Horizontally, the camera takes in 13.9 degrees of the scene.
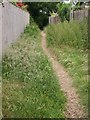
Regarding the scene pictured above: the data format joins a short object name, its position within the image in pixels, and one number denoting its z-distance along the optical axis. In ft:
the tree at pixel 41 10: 98.27
